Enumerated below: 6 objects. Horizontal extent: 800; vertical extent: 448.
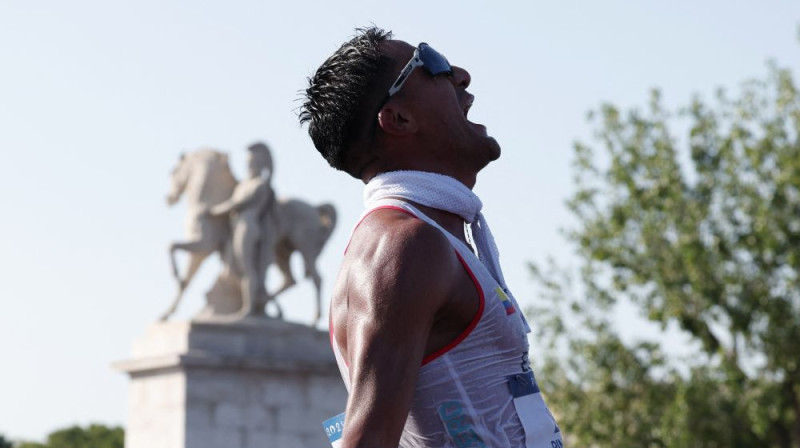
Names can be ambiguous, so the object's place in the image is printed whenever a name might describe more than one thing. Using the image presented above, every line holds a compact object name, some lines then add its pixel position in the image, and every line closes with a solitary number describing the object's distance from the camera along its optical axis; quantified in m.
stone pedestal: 20.33
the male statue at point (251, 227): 21.52
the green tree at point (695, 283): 26.27
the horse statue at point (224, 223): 21.73
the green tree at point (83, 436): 63.62
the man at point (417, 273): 2.49
